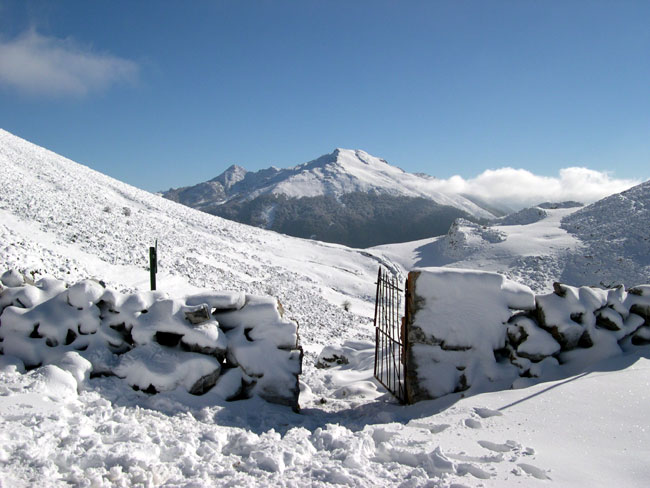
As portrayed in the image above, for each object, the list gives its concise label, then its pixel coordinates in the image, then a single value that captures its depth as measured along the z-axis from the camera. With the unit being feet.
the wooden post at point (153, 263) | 37.30
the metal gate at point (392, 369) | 22.96
